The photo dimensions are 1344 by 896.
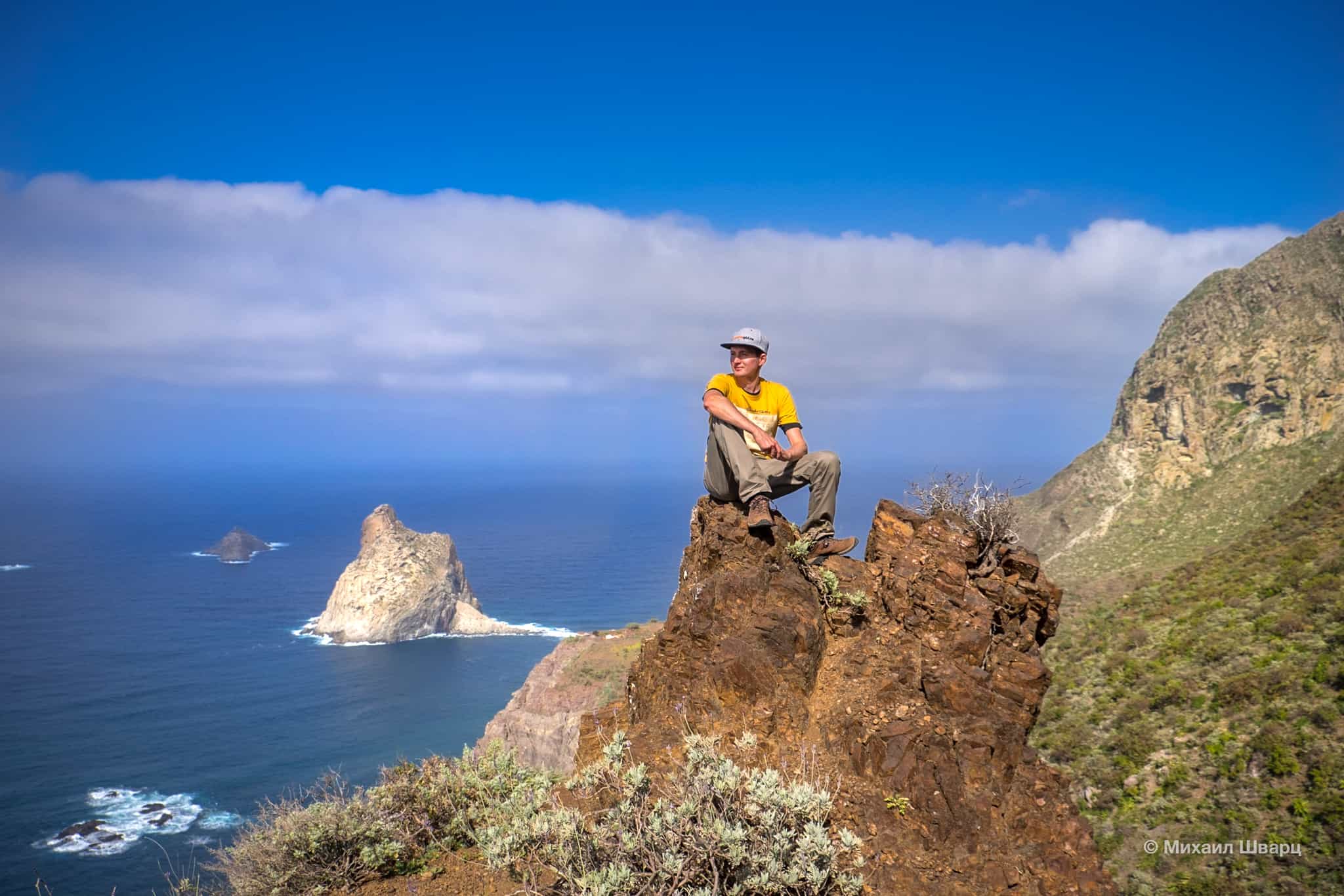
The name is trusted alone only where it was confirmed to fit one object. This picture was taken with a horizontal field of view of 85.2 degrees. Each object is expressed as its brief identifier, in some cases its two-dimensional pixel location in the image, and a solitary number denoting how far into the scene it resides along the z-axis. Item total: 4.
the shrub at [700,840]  4.37
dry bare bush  7.83
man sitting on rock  7.48
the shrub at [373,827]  6.17
